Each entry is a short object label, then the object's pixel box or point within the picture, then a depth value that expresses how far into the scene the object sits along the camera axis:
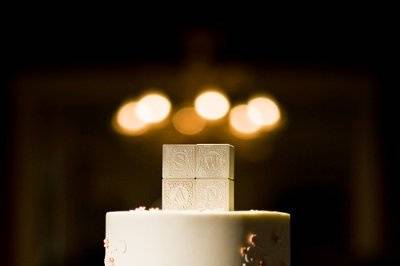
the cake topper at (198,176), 3.46
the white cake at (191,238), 3.26
